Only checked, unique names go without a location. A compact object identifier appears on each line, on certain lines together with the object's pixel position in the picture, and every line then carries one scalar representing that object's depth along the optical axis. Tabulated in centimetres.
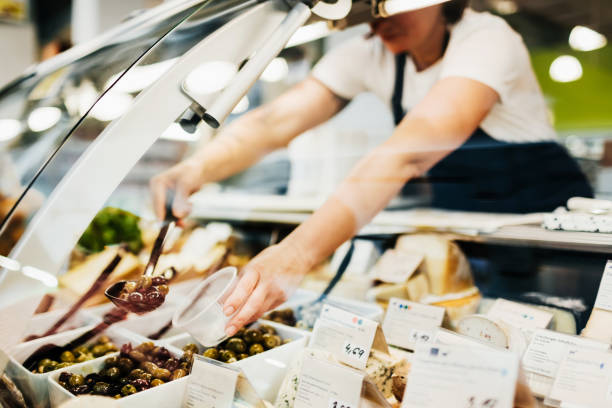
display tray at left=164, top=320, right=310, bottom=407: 119
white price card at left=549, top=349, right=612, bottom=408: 92
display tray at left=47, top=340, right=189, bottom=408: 104
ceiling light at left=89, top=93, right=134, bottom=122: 102
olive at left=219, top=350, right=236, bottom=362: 121
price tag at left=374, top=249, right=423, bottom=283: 154
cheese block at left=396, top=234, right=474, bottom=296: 153
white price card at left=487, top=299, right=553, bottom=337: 122
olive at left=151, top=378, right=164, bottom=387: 111
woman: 144
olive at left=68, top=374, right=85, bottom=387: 112
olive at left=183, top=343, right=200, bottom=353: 127
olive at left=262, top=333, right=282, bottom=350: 130
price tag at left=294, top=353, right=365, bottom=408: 91
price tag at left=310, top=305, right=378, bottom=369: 108
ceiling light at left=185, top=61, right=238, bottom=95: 99
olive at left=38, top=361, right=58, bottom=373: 118
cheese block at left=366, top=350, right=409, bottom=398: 109
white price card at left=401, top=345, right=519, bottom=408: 73
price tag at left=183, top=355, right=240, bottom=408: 100
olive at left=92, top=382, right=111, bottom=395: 109
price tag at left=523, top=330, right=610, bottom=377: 102
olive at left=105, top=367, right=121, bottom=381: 117
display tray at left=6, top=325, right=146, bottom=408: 110
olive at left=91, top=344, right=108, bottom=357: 134
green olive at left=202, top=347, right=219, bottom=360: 123
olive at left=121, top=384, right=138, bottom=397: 108
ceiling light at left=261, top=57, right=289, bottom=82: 246
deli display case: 92
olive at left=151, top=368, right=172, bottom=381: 114
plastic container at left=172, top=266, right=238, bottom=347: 108
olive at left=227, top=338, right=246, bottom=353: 126
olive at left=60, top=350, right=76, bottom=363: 127
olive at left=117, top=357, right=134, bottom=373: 122
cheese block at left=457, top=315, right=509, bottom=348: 112
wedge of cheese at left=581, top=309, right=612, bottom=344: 111
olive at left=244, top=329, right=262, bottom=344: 132
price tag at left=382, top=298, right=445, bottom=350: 127
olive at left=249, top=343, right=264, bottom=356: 126
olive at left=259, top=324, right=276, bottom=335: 139
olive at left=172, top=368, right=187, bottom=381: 113
